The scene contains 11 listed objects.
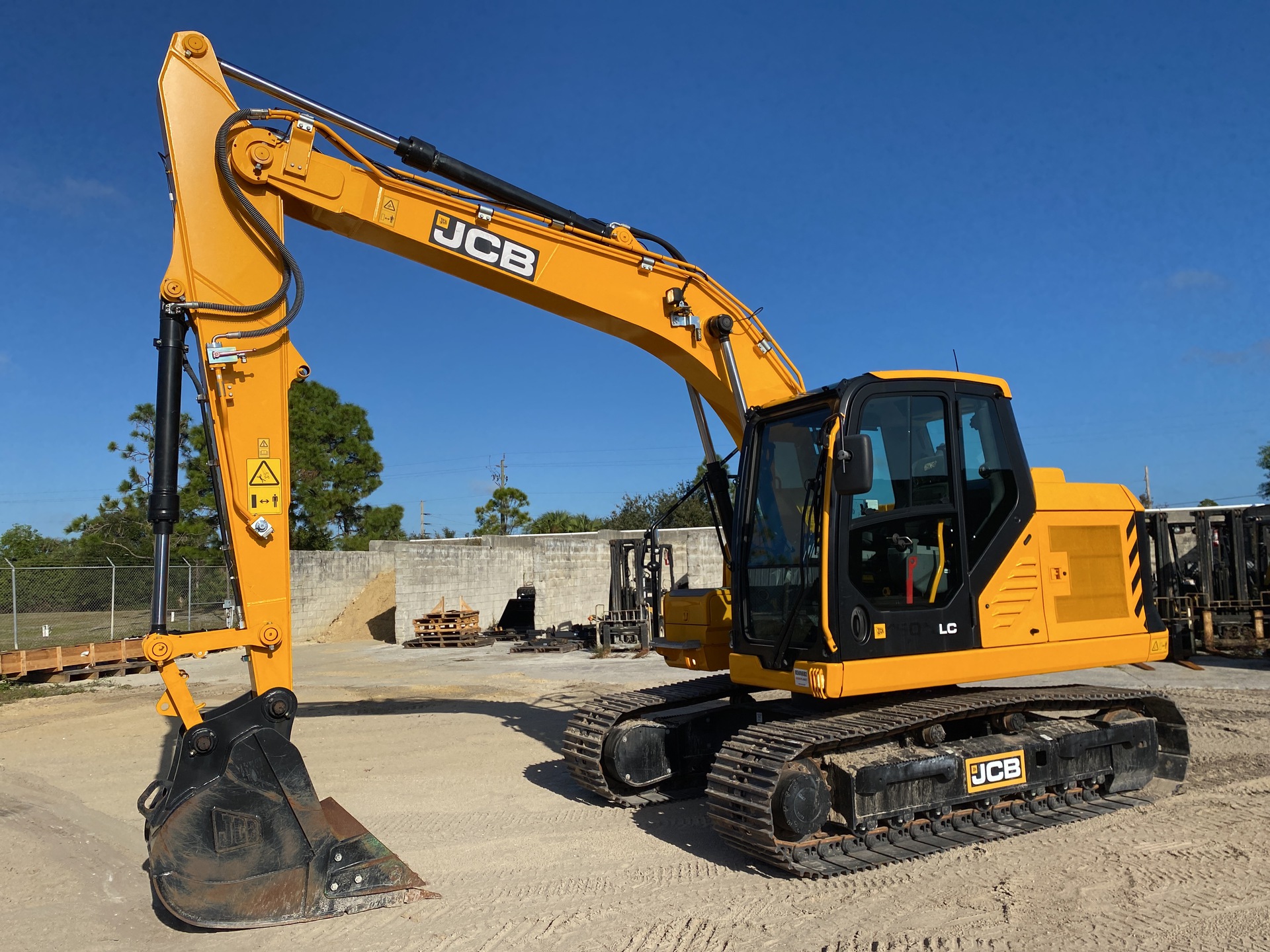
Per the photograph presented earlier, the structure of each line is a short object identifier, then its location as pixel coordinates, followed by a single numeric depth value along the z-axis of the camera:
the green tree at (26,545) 39.51
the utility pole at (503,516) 51.34
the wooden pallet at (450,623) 22.19
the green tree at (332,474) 35.44
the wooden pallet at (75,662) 15.12
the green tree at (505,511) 51.38
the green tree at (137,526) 30.47
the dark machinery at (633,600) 19.05
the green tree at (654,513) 38.66
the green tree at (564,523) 52.09
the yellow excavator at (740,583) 4.80
